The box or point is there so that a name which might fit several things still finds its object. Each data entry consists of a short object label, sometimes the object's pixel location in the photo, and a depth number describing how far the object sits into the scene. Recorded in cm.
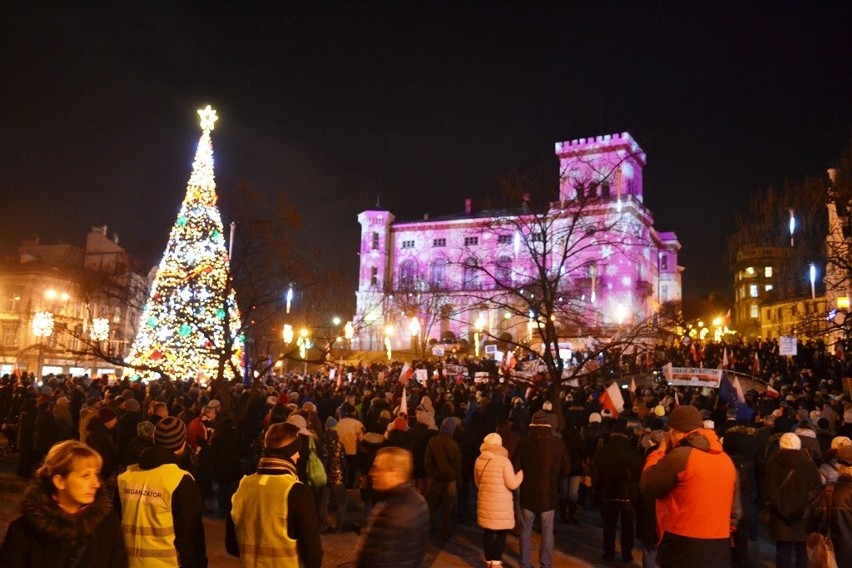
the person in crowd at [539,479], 774
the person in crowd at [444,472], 955
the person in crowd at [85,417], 955
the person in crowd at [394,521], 380
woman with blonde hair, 313
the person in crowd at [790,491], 684
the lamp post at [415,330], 5201
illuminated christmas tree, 2134
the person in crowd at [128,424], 1040
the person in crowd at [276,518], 426
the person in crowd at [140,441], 725
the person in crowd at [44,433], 1179
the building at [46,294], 5241
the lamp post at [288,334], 3292
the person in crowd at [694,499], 472
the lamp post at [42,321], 3207
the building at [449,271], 6103
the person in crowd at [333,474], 970
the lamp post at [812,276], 2932
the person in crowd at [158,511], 432
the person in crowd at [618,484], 848
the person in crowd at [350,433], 1146
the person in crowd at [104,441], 876
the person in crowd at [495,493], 747
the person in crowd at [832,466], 717
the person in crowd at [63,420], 1198
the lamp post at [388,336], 5309
